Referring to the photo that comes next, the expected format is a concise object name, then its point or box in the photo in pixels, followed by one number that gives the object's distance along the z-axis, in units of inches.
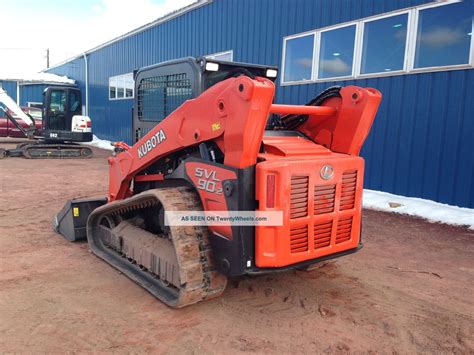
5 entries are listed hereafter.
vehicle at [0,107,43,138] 675.7
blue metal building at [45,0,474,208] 262.2
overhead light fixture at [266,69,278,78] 159.0
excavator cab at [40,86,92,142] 588.1
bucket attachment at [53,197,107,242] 190.9
